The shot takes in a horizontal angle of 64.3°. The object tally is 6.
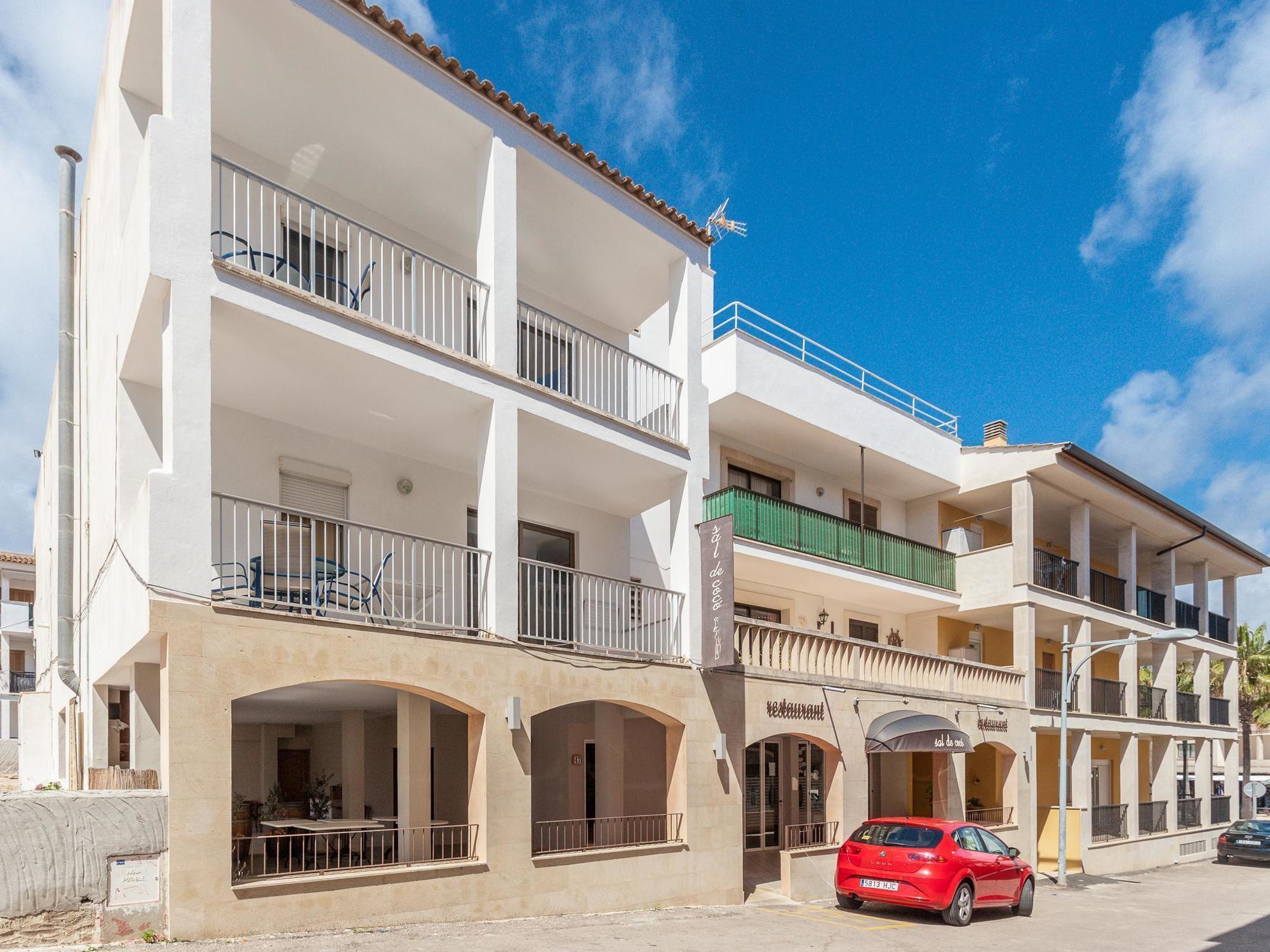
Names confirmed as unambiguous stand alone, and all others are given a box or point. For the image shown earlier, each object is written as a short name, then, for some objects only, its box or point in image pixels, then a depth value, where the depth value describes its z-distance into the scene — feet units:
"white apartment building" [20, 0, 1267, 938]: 35.17
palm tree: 168.66
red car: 49.78
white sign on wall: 29.96
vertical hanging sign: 52.37
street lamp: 72.84
